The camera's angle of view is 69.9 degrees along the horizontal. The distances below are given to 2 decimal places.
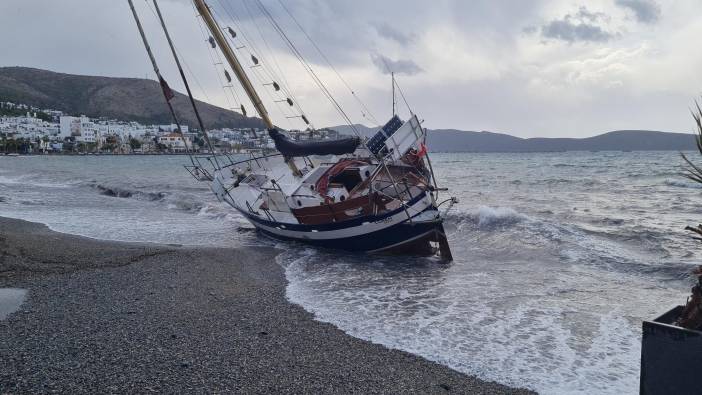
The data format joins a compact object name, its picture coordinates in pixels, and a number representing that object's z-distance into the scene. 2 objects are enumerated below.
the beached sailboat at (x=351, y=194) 15.56
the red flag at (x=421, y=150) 16.94
